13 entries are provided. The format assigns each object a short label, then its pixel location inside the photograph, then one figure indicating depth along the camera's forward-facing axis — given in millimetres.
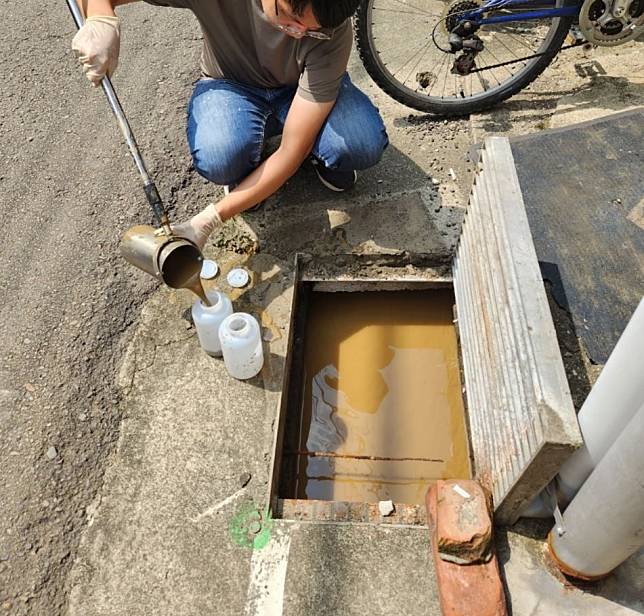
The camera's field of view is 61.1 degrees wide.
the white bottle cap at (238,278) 2375
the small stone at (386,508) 1817
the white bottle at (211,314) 2027
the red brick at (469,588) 1545
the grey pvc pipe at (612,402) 1164
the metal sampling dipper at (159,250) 1896
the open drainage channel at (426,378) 1430
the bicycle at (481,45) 2764
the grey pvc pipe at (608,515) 1162
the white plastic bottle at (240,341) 1949
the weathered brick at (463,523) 1564
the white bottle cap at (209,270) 2402
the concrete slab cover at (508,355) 1305
